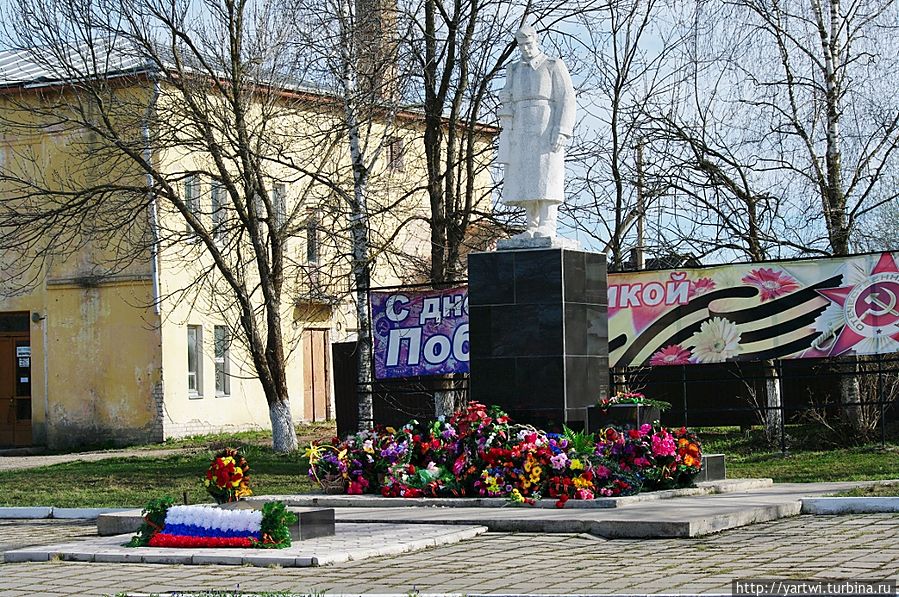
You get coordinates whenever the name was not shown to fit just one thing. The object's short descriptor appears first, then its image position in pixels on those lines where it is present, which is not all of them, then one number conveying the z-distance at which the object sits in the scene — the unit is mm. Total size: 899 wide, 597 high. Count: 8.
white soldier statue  15000
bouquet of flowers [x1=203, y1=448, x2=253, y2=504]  11844
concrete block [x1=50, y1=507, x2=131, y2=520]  15352
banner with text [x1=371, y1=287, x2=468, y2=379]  20250
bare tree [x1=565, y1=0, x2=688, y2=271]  22812
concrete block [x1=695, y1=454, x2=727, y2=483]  14609
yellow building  31172
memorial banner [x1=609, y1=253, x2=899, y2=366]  18719
